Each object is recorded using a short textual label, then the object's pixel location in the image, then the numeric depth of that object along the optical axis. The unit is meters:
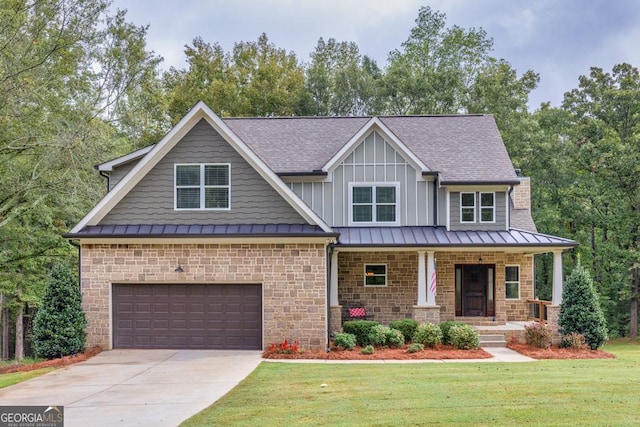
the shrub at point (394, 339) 17.64
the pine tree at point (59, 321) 16.19
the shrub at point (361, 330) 17.94
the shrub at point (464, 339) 17.50
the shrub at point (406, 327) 18.31
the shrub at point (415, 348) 16.92
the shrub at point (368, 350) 16.75
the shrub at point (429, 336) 17.67
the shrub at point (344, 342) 17.27
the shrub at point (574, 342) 17.69
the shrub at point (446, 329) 17.96
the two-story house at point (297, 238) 17.02
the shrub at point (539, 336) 17.83
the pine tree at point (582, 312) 17.98
